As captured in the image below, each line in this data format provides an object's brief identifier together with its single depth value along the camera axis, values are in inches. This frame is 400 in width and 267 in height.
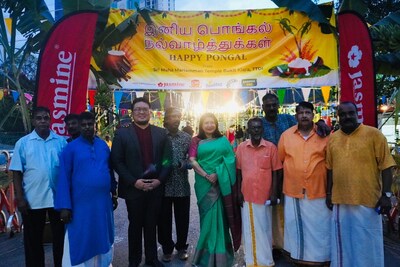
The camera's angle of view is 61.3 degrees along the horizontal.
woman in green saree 135.8
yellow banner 207.8
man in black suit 133.3
